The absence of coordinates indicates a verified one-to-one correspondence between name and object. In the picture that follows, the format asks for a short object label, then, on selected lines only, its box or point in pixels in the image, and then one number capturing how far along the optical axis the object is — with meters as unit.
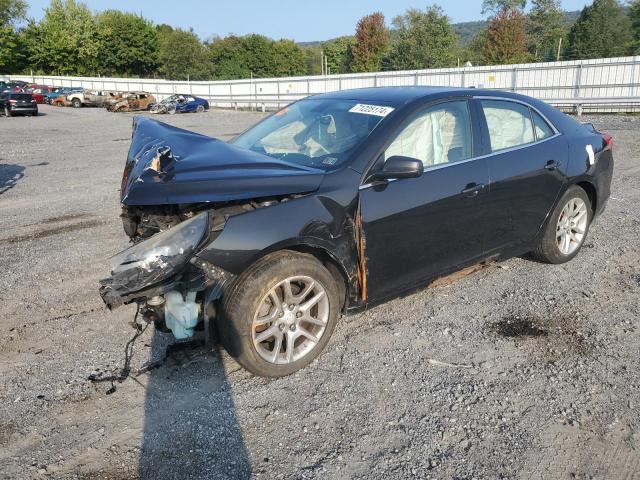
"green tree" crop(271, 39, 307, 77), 92.50
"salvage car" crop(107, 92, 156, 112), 35.59
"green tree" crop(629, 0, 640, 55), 54.41
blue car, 33.69
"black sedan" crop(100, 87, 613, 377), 3.05
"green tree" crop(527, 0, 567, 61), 68.12
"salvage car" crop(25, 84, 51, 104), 43.12
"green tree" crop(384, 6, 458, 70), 64.69
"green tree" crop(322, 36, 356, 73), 105.85
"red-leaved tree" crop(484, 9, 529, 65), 55.16
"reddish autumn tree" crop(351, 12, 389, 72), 76.94
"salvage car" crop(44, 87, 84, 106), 42.00
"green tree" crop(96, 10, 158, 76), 73.81
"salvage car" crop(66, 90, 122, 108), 39.60
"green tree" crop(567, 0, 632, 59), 58.12
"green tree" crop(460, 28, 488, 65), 69.68
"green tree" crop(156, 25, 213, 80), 72.62
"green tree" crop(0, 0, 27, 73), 65.44
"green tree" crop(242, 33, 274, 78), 90.50
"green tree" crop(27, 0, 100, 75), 69.50
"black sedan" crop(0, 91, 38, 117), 30.03
